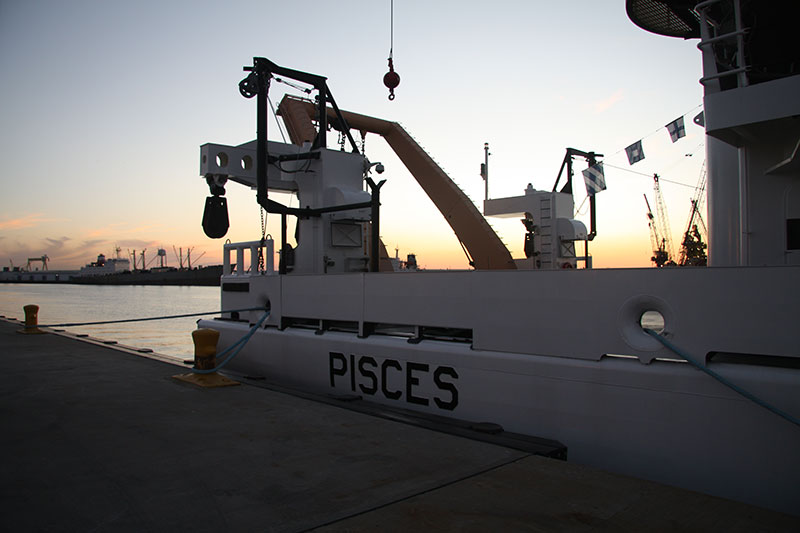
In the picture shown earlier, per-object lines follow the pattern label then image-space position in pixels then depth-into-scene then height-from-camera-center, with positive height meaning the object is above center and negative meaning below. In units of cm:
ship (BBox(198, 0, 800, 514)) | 353 -49
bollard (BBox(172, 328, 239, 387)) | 667 -97
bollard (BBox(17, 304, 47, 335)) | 1348 -112
